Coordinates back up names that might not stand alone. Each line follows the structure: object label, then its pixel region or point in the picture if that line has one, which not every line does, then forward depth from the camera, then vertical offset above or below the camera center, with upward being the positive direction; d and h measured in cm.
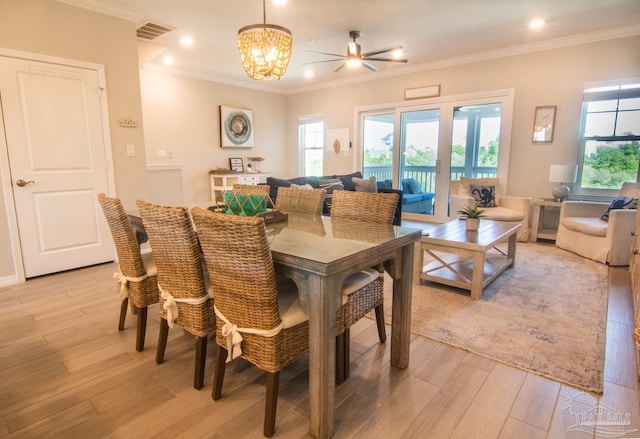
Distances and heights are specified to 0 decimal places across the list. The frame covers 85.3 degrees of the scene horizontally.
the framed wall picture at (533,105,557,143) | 472 +57
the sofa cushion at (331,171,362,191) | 549 -28
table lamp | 441 -15
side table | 464 -74
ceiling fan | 424 +135
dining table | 136 -45
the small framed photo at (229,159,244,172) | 673 -2
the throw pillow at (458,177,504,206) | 508 -28
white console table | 630 -29
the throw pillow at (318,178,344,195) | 504 -29
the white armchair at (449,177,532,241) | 458 -53
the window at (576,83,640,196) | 433 +34
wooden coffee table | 286 -80
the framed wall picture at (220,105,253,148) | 659 +71
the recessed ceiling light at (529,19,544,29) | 393 +161
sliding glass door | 534 +31
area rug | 199 -110
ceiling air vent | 403 +159
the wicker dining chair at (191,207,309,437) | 131 -57
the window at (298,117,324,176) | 745 +42
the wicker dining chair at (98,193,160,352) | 202 -63
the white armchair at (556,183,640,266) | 359 -71
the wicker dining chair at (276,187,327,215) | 258 -27
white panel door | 315 +3
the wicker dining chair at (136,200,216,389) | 162 -54
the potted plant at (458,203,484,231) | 337 -52
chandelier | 215 +73
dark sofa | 411 -27
